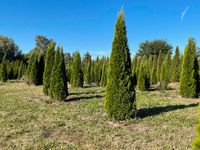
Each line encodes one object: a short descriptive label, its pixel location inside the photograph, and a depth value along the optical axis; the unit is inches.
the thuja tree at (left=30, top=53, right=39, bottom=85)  632.9
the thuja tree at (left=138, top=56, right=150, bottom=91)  519.2
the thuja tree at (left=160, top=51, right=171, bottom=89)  557.5
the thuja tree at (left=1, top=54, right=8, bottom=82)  758.4
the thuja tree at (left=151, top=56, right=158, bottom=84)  759.8
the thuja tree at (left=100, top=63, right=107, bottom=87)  616.5
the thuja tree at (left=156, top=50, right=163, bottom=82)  781.2
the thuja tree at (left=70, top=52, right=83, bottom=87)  577.8
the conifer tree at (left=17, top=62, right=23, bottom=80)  975.0
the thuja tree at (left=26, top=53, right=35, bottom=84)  668.8
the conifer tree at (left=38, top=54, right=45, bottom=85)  644.1
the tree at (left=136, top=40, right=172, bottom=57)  1681.8
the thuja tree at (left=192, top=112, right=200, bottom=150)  80.3
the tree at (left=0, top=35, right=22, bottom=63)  1383.6
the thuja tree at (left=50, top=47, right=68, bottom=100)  371.8
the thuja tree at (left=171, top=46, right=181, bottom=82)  706.6
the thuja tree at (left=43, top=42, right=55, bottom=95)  421.2
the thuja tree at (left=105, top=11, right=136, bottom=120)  245.6
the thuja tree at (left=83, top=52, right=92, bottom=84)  751.0
